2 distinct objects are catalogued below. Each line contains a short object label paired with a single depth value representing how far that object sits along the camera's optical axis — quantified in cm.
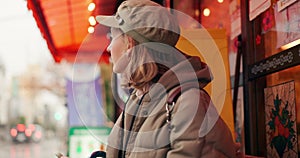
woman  108
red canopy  351
